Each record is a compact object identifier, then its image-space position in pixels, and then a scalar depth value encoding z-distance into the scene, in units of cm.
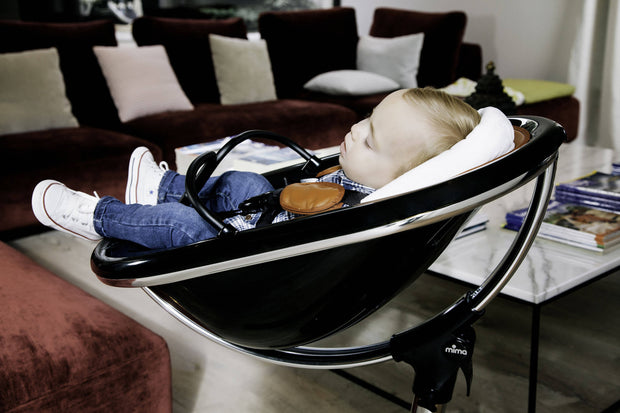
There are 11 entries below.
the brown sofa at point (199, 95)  238
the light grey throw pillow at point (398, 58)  376
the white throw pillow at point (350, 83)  352
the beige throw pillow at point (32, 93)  256
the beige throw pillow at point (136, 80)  291
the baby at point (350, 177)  93
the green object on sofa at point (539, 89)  360
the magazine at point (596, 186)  158
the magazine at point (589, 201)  156
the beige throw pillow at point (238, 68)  329
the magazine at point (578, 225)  135
